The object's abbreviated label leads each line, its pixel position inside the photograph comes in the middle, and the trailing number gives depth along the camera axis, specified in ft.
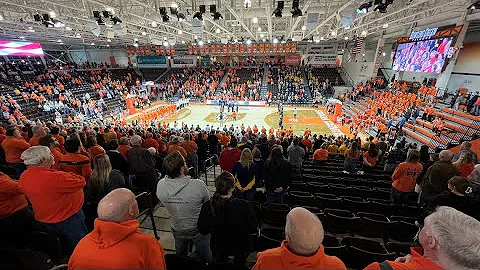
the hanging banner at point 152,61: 142.00
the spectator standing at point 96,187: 11.74
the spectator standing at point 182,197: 8.95
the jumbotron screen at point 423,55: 56.44
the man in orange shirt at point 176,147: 20.07
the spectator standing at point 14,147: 16.63
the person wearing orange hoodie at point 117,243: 5.17
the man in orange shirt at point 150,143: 24.04
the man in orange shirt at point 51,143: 14.38
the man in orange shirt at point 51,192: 8.84
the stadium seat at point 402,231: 11.78
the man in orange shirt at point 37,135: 19.07
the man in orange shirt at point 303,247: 4.95
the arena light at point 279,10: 33.95
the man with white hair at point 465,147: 20.01
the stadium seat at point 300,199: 15.67
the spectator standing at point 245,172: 13.91
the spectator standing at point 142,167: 15.14
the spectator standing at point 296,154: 22.52
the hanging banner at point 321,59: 125.70
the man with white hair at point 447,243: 4.15
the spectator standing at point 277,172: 14.56
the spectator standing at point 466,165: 16.65
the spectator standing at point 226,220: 7.98
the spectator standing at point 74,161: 12.41
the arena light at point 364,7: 34.36
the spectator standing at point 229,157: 18.26
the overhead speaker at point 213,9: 36.41
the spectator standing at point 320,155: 27.48
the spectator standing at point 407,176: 15.60
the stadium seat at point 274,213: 12.36
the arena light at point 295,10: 33.35
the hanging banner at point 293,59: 126.93
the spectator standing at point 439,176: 14.05
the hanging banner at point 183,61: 143.64
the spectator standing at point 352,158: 23.89
